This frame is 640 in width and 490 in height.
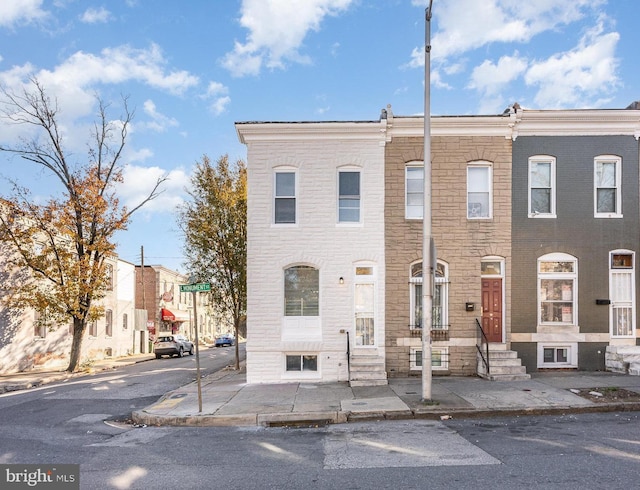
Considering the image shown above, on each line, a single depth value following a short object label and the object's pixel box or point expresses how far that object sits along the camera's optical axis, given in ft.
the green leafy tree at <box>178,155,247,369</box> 61.93
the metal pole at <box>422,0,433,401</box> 35.78
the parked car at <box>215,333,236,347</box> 167.84
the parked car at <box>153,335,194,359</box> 109.81
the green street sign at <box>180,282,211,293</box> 35.29
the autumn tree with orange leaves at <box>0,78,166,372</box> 65.31
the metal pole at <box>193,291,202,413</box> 34.27
